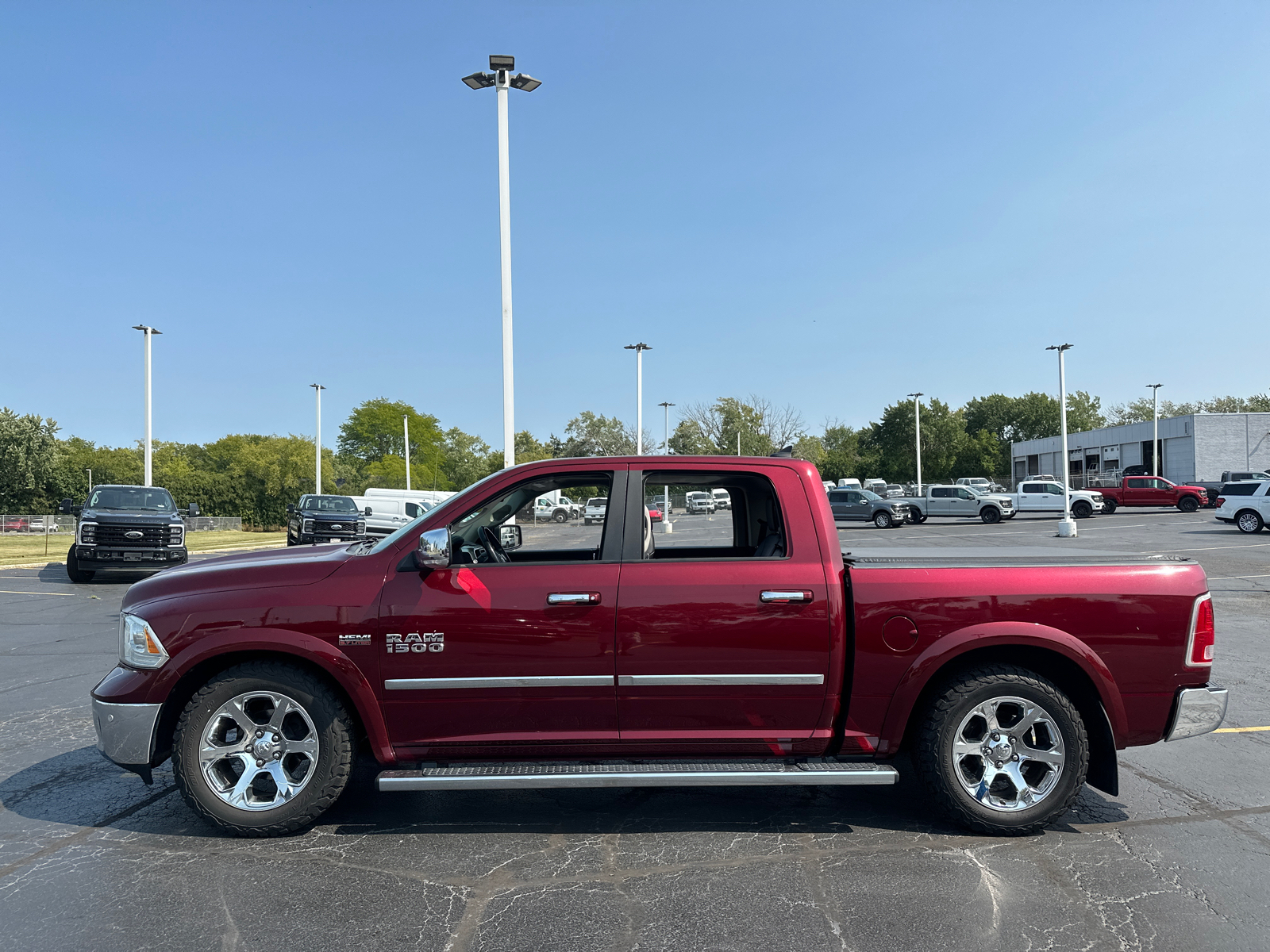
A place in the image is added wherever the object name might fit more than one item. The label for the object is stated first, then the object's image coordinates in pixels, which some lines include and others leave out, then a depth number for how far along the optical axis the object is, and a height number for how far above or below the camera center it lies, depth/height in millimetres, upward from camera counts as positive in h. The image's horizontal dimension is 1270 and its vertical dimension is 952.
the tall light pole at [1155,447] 58459 +2821
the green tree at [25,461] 61906 +2720
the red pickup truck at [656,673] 4039 -860
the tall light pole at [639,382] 43594 +5641
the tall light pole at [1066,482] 28220 +253
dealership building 56688 +2926
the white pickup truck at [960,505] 38844 -688
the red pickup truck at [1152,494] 40062 -311
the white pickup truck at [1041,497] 40656 -426
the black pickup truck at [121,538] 16672 -796
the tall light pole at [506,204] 14664 +5492
